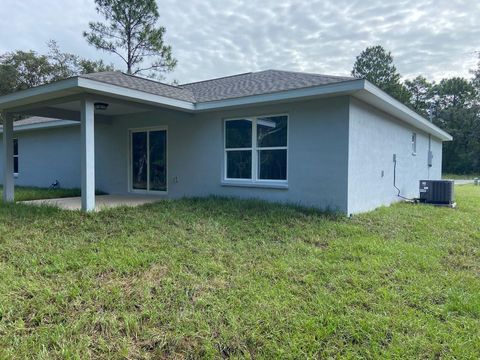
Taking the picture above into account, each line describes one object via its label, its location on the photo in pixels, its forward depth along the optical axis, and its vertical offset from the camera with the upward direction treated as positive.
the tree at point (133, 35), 23.08 +9.46
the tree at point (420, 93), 43.44 +10.13
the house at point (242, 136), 7.00 +0.82
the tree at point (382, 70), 41.07 +12.56
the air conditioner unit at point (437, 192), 9.84 -0.70
